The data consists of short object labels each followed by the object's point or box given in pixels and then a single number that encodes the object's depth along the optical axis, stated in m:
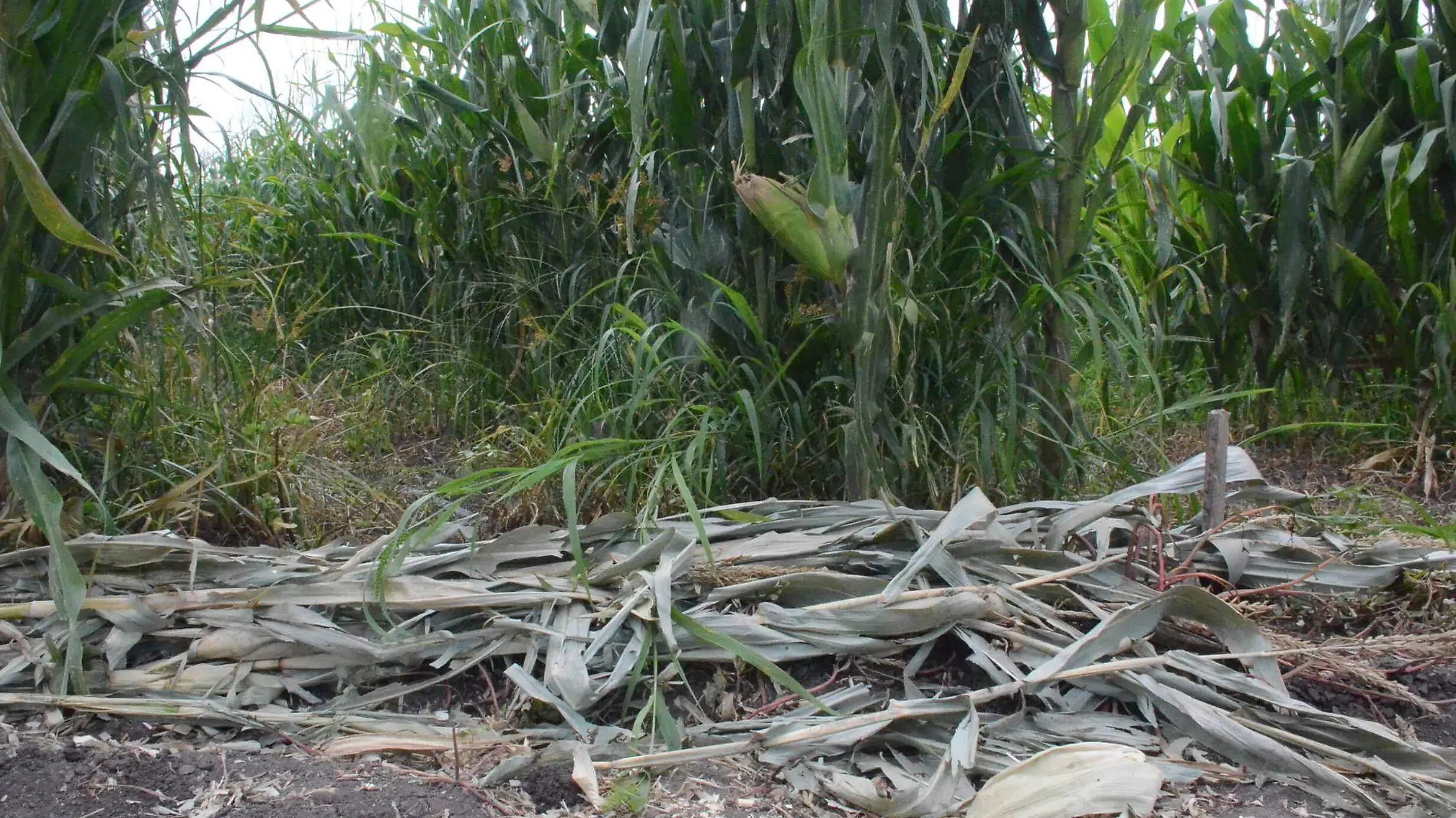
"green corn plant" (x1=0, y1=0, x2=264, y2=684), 1.60
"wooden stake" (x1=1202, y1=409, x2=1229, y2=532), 1.62
